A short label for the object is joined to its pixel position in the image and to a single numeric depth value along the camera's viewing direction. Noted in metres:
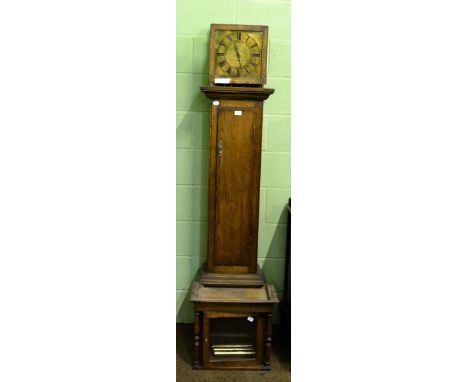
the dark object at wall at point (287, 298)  2.21
